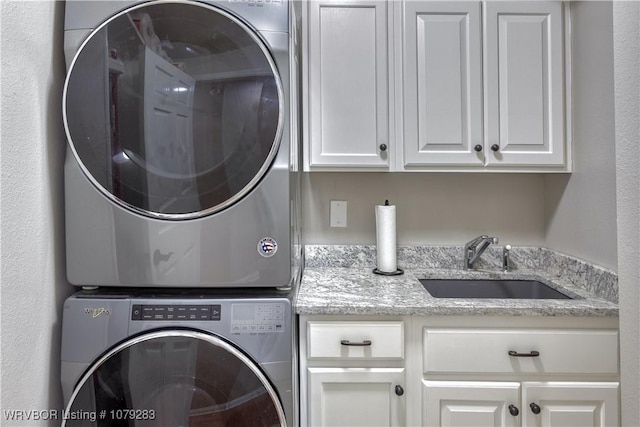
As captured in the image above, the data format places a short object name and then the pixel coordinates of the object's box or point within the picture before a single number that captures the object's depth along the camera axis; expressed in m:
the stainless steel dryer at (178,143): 1.07
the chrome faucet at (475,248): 1.63
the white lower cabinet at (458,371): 1.18
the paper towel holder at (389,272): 1.62
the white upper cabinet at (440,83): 1.50
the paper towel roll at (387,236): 1.62
